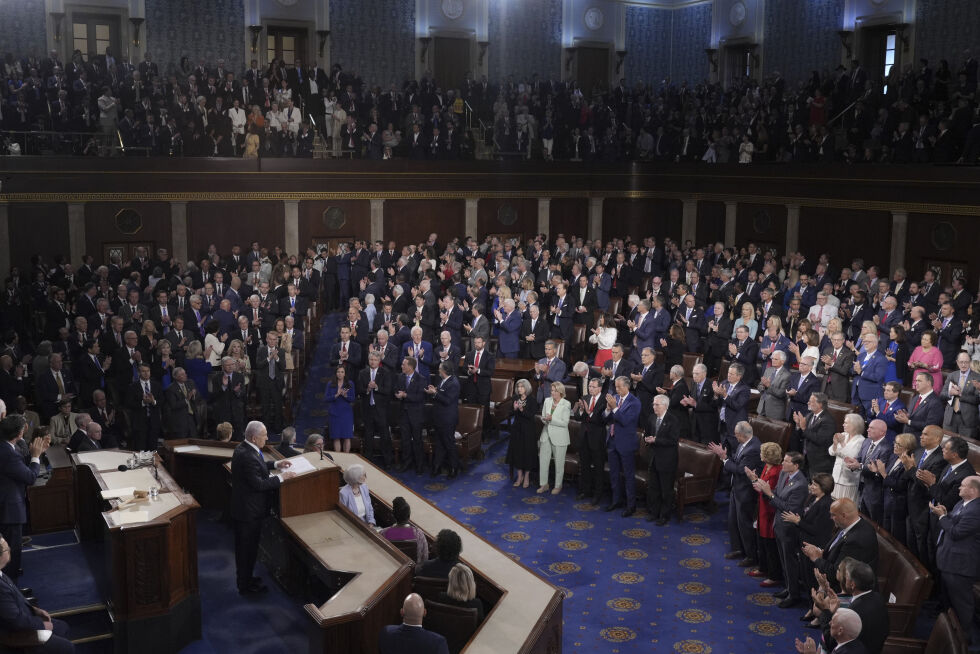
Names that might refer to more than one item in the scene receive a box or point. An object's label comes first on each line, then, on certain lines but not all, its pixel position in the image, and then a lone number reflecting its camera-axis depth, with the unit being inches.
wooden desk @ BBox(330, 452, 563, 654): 257.8
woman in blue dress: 496.7
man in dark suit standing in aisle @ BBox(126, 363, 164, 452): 491.2
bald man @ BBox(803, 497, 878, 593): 299.0
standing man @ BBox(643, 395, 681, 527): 426.3
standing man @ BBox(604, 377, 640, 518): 442.9
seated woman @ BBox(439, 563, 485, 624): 265.9
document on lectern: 359.3
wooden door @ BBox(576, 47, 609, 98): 1237.7
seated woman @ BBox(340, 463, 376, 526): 353.4
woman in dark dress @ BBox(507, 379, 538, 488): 481.7
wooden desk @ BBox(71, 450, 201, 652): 305.9
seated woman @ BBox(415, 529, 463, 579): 282.5
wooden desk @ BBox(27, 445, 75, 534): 398.6
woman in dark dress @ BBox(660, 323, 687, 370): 581.0
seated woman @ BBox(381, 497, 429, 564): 320.5
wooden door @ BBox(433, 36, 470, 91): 1162.6
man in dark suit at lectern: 343.9
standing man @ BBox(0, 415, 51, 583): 323.6
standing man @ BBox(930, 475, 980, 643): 304.5
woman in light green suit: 468.4
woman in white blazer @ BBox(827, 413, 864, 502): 370.6
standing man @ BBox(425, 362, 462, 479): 496.4
